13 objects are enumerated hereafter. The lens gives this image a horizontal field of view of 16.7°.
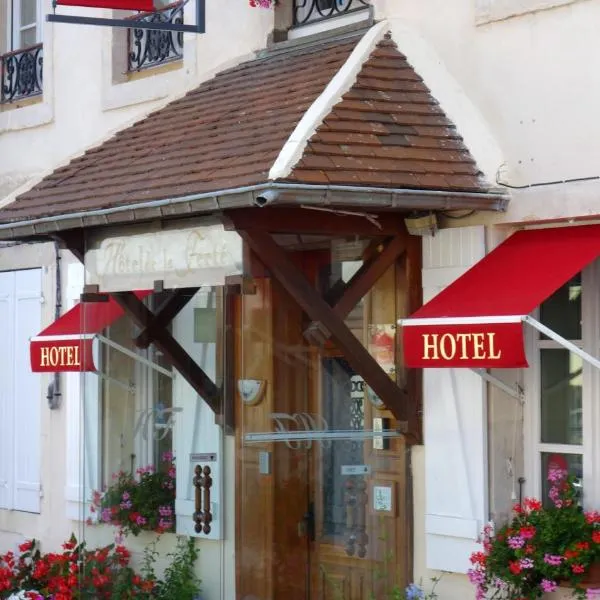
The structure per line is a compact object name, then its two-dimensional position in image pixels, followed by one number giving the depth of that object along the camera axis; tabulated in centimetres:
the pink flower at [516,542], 992
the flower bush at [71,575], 1237
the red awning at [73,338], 1260
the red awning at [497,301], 955
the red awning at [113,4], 1223
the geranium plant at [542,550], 969
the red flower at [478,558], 1024
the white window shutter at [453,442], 1060
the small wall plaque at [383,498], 1122
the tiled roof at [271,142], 1012
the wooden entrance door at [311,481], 1106
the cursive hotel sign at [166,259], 1074
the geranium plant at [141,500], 1223
